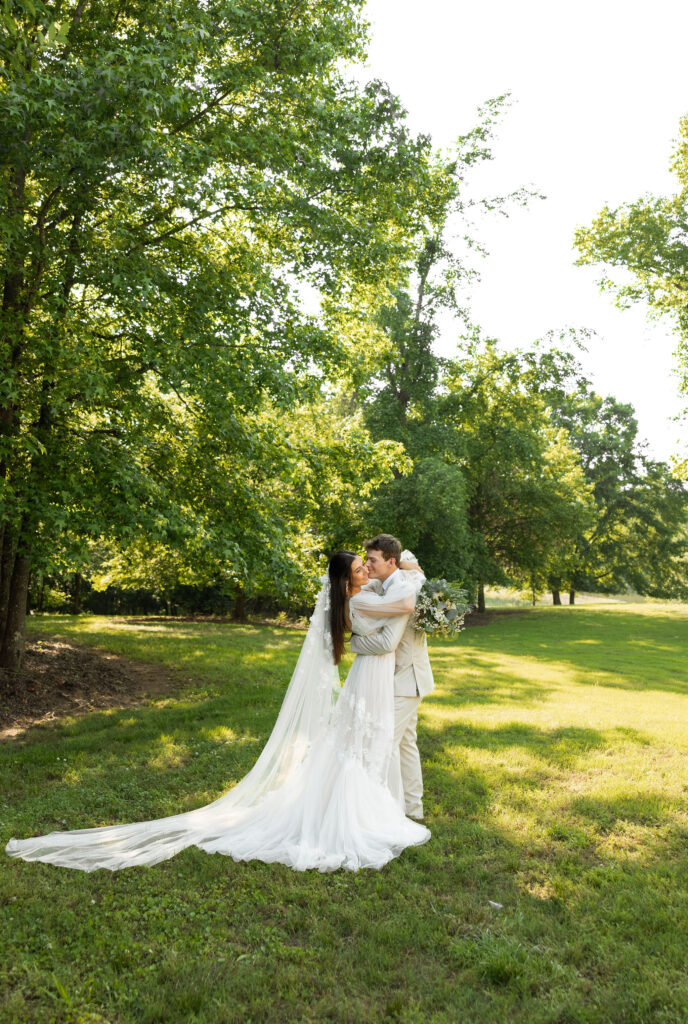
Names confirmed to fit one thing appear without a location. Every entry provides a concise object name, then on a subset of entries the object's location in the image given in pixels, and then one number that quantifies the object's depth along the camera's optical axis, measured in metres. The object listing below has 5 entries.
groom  6.07
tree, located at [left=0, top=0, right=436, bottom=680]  8.16
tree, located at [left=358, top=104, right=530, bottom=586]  23.55
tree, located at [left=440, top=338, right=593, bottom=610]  27.77
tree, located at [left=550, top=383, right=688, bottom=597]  36.94
